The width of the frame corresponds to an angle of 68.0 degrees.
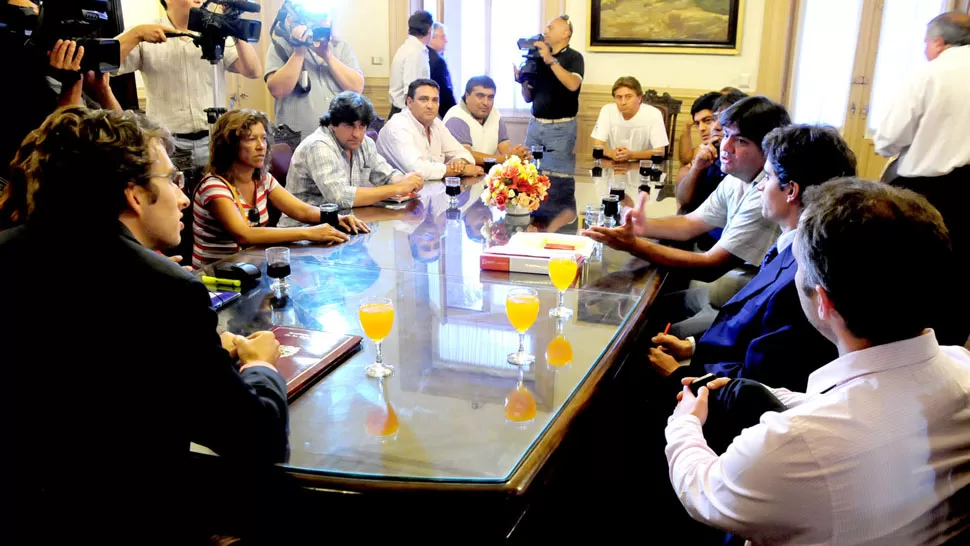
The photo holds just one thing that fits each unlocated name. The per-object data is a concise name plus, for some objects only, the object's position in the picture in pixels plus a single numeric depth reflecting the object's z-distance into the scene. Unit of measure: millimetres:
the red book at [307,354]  1401
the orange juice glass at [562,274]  1826
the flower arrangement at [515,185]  2803
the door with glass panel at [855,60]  5480
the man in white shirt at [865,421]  958
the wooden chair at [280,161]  3396
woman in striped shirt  2465
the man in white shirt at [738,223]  2285
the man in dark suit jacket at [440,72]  5496
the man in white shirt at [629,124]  4770
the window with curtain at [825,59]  5629
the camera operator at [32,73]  2344
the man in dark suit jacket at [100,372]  1062
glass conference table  1154
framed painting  5902
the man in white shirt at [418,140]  3822
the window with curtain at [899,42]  5395
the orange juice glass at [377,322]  1467
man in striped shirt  3141
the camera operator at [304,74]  4109
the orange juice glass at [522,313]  1542
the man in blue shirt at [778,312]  1580
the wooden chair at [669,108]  5543
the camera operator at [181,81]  3576
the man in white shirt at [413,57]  5129
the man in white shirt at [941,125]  3705
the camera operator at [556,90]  5127
